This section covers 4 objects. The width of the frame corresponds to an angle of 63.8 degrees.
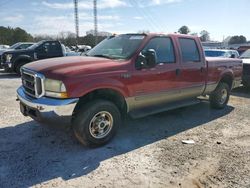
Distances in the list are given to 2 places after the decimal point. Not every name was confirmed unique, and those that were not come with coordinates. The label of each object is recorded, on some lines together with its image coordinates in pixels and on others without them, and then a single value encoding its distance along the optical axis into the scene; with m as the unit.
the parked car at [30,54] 9.72
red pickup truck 3.05
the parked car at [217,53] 10.66
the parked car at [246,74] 7.16
